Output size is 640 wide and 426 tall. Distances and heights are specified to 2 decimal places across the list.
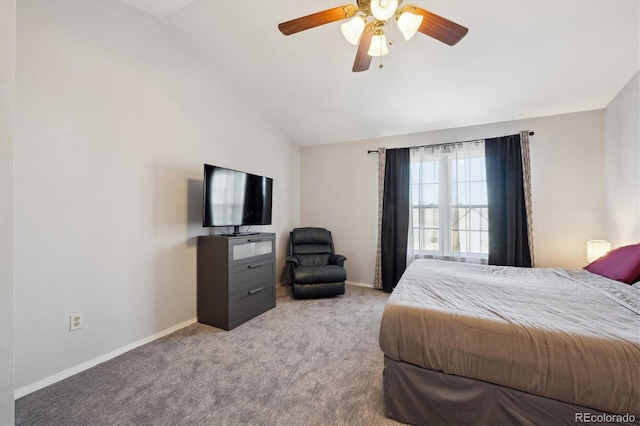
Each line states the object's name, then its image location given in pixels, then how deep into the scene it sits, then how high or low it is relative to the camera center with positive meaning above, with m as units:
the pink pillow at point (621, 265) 1.95 -0.44
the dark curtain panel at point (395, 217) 3.84 -0.04
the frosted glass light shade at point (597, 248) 2.62 -0.39
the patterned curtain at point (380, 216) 4.00 -0.03
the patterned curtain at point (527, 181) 3.15 +0.43
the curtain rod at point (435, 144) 3.27 +1.07
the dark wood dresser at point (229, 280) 2.58 -0.72
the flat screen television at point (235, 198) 2.59 +0.21
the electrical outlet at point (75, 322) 1.85 -0.81
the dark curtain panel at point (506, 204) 3.19 +0.13
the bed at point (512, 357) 1.06 -0.70
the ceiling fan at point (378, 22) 1.47 +1.25
